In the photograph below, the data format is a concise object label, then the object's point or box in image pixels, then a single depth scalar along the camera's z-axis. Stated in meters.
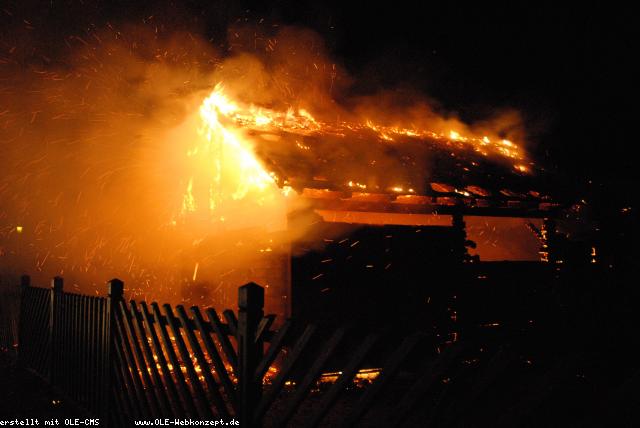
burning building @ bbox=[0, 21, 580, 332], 7.62
